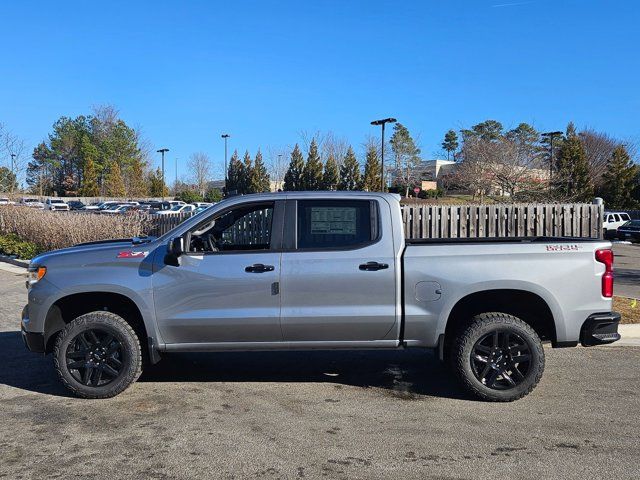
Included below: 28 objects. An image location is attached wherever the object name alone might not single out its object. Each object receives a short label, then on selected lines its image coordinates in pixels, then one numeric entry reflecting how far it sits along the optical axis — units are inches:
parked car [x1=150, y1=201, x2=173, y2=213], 1871.3
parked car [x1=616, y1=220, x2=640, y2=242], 1272.1
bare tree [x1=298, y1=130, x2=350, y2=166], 2190.0
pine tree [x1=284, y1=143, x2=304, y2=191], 2143.2
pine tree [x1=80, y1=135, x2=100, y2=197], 3078.2
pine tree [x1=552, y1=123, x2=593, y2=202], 1747.0
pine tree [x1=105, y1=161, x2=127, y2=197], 2935.5
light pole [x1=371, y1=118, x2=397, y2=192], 1446.9
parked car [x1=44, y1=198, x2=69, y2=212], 1893.5
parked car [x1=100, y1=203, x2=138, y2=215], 1953.5
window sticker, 221.8
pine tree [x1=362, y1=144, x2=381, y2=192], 2015.3
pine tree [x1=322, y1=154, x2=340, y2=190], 2087.8
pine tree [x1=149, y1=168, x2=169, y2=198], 3144.7
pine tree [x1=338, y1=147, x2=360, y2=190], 2043.6
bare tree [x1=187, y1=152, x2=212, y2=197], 3102.9
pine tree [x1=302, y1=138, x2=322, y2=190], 2078.0
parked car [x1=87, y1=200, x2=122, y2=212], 2061.4
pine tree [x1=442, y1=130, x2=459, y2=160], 4075.1
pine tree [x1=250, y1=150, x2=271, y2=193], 2393.0
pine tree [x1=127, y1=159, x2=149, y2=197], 3042.1
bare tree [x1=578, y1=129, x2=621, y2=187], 2180.9
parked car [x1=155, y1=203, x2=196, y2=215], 1725.8
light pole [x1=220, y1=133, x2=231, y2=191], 2531.0
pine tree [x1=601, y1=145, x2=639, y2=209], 1980.8
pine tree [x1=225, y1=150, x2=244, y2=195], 2500.0
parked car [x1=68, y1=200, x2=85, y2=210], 2274.2
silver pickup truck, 213.9
